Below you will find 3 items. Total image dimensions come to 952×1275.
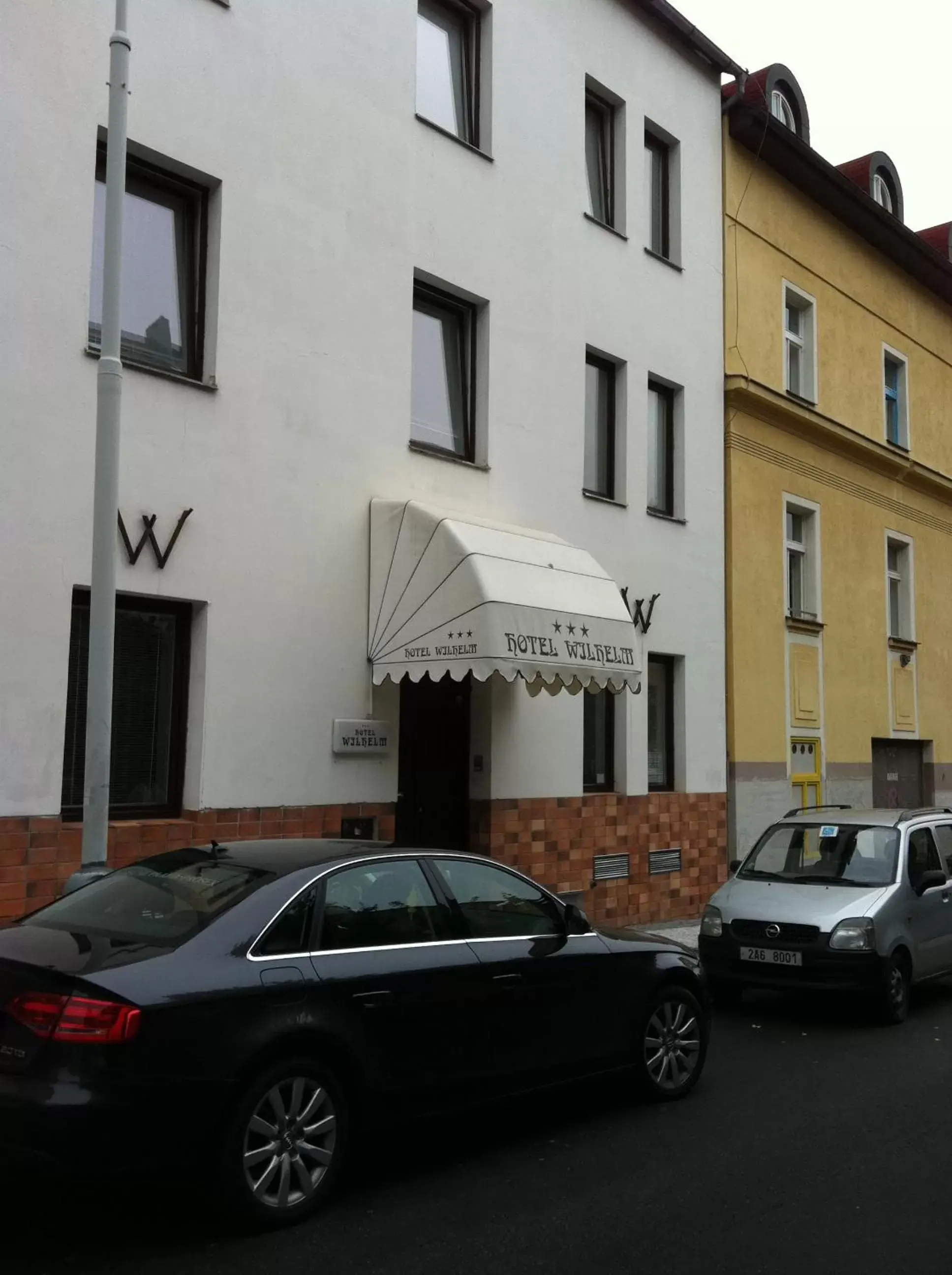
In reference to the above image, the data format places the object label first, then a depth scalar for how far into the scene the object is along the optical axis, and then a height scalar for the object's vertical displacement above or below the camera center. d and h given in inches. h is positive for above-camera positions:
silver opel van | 371.2 -39.2
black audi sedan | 181.9 -38.8
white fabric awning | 416.2 +60.0
